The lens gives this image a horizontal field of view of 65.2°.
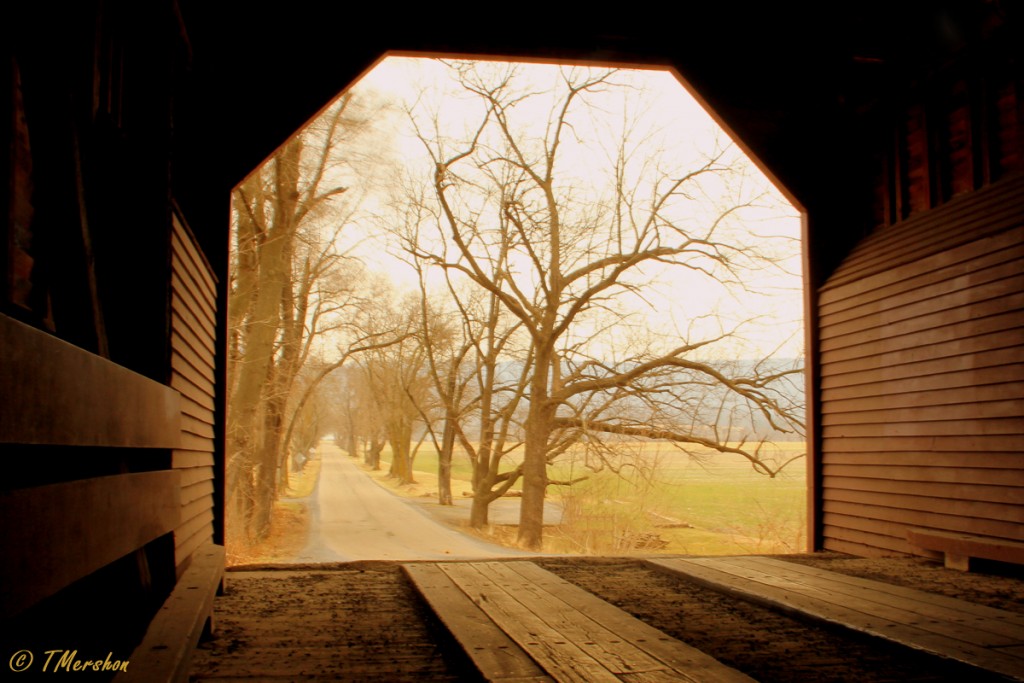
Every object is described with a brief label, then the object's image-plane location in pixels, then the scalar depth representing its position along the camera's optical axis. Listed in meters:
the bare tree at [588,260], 16.97
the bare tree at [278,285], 14.02
